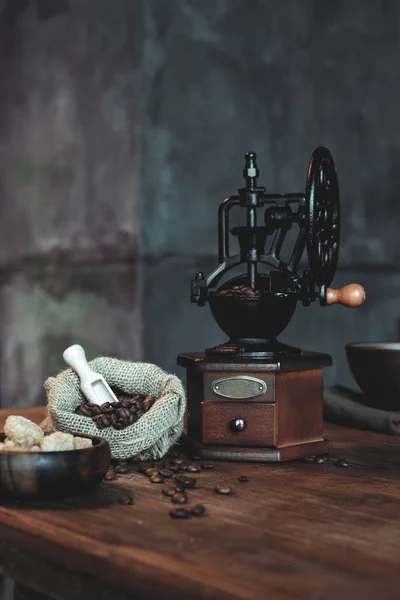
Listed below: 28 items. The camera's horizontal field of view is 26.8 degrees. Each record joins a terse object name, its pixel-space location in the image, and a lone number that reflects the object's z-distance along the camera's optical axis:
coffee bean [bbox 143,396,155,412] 1.59
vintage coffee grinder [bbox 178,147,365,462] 1.60
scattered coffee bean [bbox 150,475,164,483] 1.40
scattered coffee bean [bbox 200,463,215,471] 1.52
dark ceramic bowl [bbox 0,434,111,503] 1.20
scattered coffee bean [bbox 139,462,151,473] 1.47
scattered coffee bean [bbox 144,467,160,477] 1.43
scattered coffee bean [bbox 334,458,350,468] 1.55
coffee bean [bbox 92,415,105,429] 1.54
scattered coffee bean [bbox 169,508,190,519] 1.17
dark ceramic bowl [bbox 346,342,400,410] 1.91
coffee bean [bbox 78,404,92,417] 1.57
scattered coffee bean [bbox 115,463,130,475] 1.46
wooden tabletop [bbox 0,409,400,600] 0.92
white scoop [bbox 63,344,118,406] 1.65
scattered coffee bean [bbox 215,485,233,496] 1.32
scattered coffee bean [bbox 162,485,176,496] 1.30
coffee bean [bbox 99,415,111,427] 1.54
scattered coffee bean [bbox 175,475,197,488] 1.36
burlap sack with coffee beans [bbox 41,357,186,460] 1.52
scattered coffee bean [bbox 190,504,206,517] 1.19
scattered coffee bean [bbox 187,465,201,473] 1.48
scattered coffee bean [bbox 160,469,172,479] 1.43
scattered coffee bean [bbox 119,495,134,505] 1.25
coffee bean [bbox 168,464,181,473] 1.48
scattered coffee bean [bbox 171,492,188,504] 1.26
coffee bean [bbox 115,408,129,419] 1.54
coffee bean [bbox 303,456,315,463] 1.59
